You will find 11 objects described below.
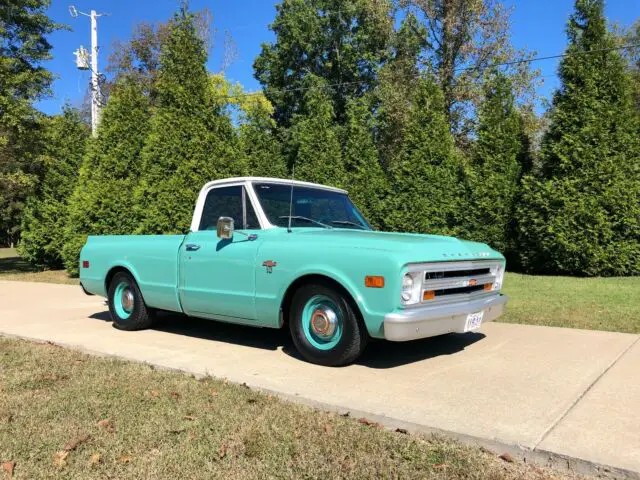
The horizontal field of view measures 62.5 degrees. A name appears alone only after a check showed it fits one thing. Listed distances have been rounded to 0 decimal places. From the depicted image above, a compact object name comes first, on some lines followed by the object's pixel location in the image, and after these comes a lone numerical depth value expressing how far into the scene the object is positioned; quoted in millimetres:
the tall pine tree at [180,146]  13148
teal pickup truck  4557
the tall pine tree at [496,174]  13508
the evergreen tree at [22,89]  15656
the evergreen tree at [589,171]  12062
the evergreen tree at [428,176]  13914
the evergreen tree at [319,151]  15031
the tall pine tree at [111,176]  14656
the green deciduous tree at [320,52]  29016
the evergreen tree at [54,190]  17719
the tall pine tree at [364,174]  14695
